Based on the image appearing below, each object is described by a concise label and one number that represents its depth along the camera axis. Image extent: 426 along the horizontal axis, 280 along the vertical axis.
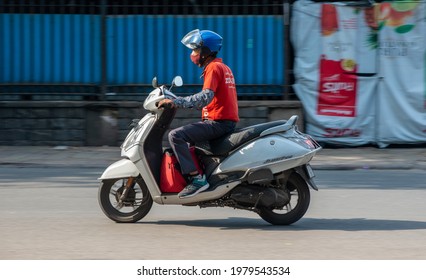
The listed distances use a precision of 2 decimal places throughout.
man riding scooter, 15.58
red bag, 15.80
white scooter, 15.70
